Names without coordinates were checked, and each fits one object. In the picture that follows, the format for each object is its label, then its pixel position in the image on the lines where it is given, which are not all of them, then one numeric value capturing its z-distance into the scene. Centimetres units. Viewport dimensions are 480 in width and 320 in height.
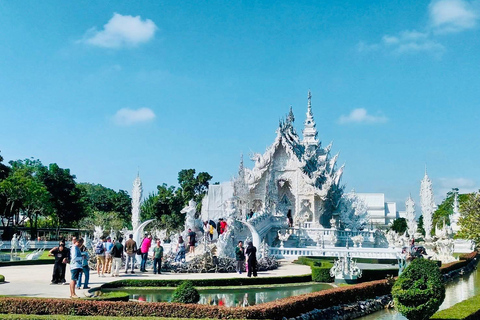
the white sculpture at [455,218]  5198
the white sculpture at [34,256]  2609
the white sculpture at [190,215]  2830
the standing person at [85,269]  1446
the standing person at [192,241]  2589
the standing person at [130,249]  1938
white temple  3603
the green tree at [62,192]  5166
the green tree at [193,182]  6325
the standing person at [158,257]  1962
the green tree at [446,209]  7236
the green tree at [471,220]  3225
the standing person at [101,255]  1858
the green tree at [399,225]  8093
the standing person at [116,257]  1845
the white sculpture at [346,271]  1634
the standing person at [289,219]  3744
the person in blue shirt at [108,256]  1895
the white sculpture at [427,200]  5772
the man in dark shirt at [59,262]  1519
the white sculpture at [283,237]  3356
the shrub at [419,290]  999
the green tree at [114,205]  6488
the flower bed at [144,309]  1022
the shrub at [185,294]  1125
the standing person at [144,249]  2027
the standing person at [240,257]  1994
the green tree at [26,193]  4331
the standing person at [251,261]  1873
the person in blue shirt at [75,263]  1248
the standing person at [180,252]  2170
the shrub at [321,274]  1842
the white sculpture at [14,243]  3045
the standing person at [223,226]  2792
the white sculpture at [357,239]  3479
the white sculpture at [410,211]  5931
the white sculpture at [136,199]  4661
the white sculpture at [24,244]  3153
